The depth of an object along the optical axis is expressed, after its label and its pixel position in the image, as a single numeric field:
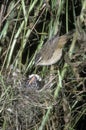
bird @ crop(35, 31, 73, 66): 9.19
